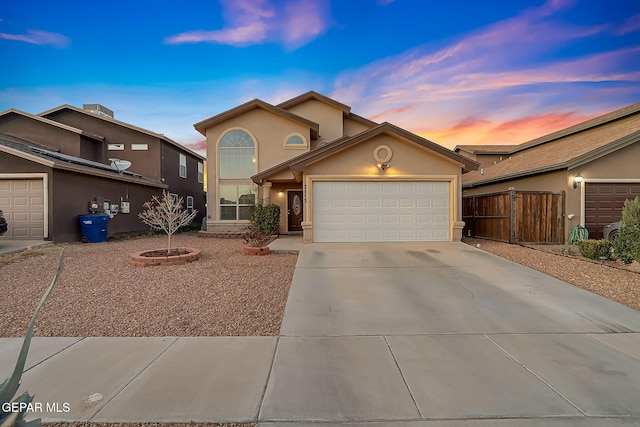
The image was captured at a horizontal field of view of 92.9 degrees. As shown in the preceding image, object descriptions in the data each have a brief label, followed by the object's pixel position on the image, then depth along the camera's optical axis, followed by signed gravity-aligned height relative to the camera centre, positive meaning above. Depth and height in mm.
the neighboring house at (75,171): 11766 +1851
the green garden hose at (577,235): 10797 -774
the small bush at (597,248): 8523 -991
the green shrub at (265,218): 13716 -317
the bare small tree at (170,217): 8746 -193
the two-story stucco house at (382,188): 11273 +882
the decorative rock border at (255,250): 9547 -1236
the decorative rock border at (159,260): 7949 -1315
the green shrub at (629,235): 7383 -530
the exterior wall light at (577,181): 11422 +1215
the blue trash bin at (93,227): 12695 -723
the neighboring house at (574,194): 11477 +739
